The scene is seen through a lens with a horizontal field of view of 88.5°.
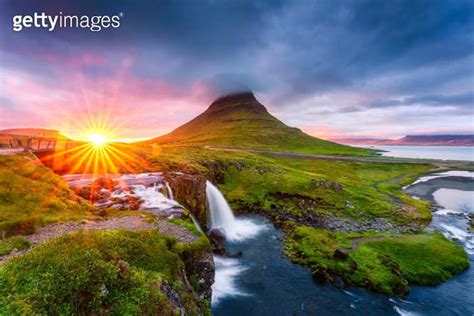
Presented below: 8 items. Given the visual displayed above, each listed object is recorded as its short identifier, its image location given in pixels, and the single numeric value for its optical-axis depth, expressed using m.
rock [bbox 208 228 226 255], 32.00
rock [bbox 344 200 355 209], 53.90
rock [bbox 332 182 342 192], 63.52
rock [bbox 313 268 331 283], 26.98
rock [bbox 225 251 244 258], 31.80
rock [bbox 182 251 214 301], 16.69
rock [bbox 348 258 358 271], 28.33
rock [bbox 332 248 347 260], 30.02
